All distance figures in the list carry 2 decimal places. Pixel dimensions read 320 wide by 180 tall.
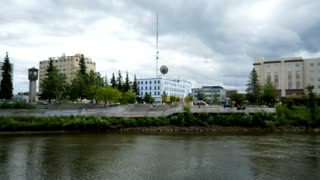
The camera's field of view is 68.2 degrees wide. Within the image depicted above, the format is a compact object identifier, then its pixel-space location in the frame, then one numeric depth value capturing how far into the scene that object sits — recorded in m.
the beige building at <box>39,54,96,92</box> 122.10
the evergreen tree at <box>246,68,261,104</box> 69.66
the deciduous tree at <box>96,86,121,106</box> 53.61
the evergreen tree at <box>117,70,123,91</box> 74.98
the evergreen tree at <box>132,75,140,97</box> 86.50
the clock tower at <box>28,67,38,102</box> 52.91
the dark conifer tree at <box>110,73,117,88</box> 75.76
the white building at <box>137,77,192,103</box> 121.07
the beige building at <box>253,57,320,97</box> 80.46
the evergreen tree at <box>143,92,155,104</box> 92.16
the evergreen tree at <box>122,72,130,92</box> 77.03
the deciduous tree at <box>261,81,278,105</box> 69.33
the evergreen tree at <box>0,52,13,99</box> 56.33
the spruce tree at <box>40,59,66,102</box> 55.06
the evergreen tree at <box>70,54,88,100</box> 57.96
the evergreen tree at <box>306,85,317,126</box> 46.32
